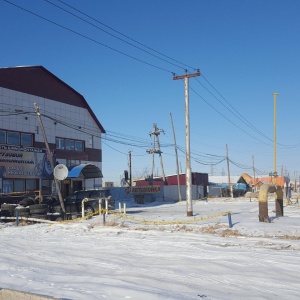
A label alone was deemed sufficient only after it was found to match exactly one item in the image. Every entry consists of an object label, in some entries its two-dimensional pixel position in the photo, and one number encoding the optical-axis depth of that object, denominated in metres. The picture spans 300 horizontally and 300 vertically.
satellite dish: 24.97
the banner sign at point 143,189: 47.95
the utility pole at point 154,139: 63.46
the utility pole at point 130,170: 58.85
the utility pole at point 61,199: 24.07
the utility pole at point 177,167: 49.38
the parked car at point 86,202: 25.68
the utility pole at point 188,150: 24.61
